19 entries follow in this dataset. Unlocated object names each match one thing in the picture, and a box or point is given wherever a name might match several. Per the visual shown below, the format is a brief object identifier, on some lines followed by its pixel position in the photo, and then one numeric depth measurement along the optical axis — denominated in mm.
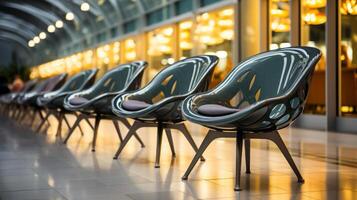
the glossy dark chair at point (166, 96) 4270
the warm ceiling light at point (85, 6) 16900
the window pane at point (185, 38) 13919
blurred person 15392
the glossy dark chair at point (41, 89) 9467
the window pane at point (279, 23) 10180
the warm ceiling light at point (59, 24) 23792
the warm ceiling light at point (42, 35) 30303
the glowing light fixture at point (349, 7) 8461
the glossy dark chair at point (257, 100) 3375
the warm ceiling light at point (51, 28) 26612
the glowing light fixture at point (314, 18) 9141
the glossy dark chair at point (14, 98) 12484
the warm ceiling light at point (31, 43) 36906
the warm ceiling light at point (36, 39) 33456
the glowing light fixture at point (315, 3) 9167
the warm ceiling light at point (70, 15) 19172
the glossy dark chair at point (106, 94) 5473
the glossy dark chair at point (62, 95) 7293
